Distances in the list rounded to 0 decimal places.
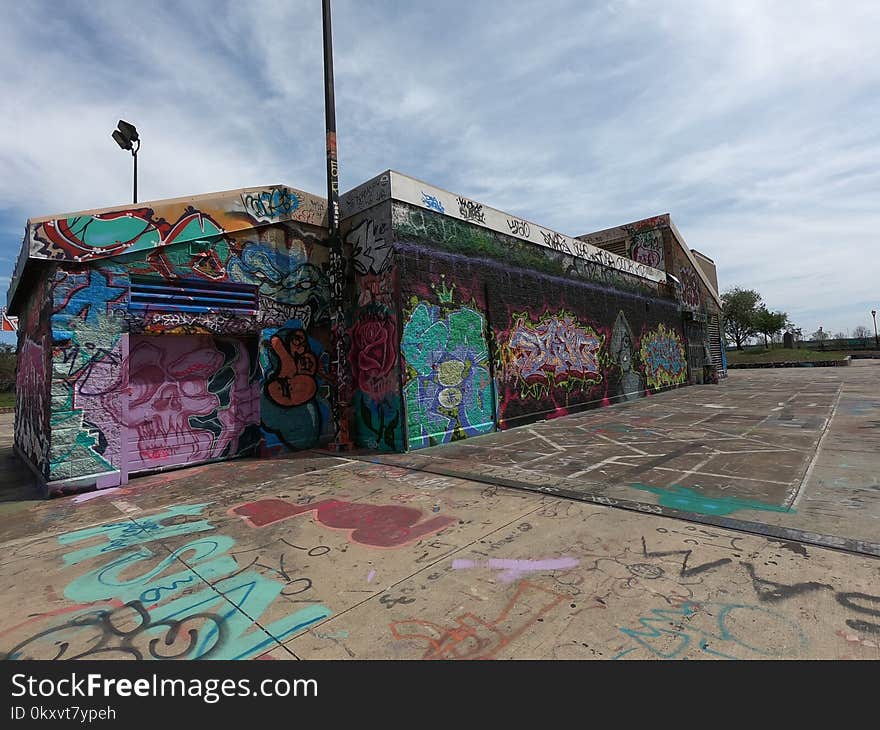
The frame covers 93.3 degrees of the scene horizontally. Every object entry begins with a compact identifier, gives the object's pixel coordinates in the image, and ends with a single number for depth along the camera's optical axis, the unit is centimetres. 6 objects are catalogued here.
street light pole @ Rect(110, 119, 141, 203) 1200
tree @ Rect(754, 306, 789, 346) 5234
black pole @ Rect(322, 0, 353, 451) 855
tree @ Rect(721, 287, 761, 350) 5409
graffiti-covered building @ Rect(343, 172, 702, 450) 871
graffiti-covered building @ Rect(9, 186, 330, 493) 634
